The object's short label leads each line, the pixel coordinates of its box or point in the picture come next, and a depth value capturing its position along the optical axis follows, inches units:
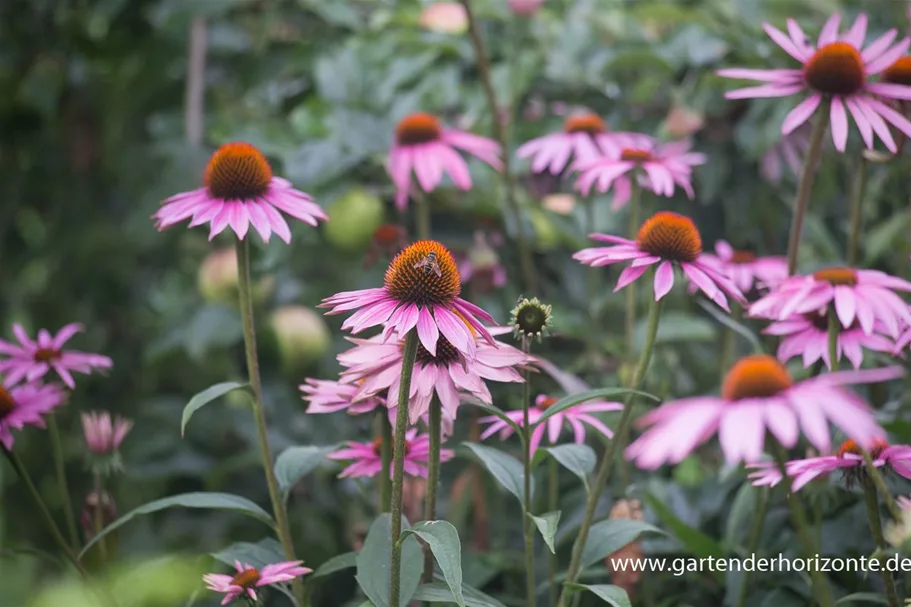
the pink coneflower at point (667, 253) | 80.4
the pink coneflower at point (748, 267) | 87.7
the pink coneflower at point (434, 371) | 78.3
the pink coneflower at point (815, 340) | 82.9
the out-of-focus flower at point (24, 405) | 82.2
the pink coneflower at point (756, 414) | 73.7
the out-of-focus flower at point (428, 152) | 91.3
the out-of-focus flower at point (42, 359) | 84.9
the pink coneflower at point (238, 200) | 81.3
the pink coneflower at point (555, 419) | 82.7
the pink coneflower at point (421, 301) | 77.4
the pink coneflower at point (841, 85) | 82.8
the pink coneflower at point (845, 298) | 80.3
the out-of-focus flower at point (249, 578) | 78.7
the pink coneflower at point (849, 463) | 79.3
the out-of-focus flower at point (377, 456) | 81.9
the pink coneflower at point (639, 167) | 87.2
